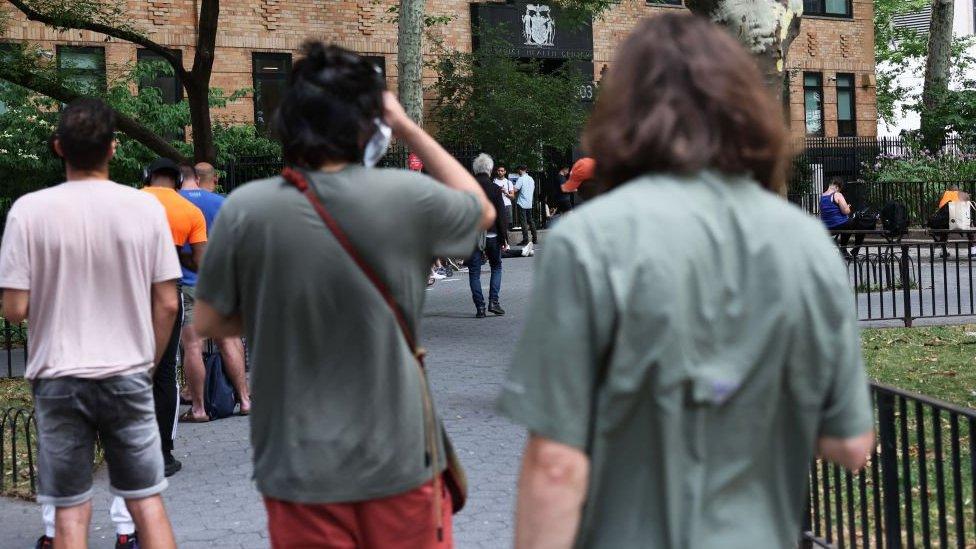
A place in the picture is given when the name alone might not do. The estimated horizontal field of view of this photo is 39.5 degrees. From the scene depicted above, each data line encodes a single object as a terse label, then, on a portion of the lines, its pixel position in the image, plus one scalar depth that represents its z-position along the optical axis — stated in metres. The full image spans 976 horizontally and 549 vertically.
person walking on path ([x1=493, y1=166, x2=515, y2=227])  26.13
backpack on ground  9.28
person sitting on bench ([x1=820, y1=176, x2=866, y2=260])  24.95
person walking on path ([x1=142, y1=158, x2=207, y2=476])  7.86
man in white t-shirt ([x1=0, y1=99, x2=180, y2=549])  4.51
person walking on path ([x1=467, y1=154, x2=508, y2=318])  14.41
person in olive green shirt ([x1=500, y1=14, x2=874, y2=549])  2.12
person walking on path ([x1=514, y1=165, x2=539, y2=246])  26.31
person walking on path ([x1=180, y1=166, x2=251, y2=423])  8.72
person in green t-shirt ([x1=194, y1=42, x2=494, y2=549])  3.13
